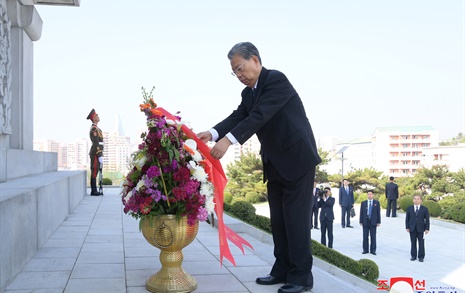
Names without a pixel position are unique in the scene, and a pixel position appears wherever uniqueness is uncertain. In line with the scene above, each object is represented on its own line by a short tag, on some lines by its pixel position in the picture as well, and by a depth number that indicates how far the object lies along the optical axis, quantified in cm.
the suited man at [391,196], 2041
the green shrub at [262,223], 787
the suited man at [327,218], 1282
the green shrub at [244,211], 857
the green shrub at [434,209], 2212
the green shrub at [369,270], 833
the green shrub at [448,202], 2291
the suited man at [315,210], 1482
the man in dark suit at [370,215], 1254
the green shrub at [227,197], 2728
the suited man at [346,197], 1664
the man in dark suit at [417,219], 1132
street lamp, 2637
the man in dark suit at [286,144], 344
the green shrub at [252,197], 3400
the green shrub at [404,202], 2478
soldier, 1195
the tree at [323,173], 3466
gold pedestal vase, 346
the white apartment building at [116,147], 4448
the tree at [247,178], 3516
